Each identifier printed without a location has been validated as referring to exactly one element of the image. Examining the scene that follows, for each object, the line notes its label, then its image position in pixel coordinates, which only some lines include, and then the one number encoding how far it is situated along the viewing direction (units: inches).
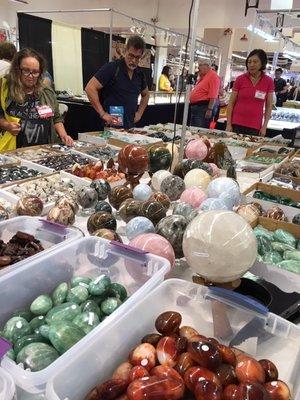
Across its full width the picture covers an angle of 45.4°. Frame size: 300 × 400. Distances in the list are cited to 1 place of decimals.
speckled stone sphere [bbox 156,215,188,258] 44.6
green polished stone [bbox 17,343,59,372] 26.1
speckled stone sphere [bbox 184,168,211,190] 64.0
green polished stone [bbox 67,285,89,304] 34.4
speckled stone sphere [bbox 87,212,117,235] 49.0
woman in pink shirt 128.4
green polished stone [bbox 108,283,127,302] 35.9
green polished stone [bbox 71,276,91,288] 36.7
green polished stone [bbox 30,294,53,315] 33.8
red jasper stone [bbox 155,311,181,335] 31.0
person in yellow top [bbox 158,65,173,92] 310.0
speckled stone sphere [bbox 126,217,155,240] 46.6
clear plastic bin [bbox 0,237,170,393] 34.4
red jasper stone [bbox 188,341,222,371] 26.8
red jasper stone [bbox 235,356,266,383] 26.6
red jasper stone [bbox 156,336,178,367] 27.8
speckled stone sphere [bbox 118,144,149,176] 63.2
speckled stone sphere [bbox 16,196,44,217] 52.6
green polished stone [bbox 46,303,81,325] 31.2
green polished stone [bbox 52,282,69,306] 35.2
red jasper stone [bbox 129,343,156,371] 27.6
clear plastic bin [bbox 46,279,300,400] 27.7
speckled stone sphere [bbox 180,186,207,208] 57.0
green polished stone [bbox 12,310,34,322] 33.2
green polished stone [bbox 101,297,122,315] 33.4
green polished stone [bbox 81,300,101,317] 32.4
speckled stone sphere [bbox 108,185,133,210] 58.5
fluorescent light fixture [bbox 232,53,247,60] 449.3
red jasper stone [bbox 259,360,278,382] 28.0
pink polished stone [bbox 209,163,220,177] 73.4
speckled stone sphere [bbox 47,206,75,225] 50.1
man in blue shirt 112.9
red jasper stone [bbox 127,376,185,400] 23.8
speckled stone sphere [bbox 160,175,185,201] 61.9
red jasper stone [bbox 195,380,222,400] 24.1
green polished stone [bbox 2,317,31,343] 30.1
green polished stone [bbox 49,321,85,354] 27.8
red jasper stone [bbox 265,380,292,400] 25.9
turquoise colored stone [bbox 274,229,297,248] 52.3
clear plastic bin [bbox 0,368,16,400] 22.2
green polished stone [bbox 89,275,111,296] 34.8
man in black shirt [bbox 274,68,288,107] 336.8
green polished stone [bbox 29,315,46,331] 31.4
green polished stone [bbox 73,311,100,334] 30.0
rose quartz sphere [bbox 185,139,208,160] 79.9
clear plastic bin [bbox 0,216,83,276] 44.3
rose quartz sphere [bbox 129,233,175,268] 41.4
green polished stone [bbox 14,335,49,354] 28.5
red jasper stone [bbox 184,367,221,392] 25.2
